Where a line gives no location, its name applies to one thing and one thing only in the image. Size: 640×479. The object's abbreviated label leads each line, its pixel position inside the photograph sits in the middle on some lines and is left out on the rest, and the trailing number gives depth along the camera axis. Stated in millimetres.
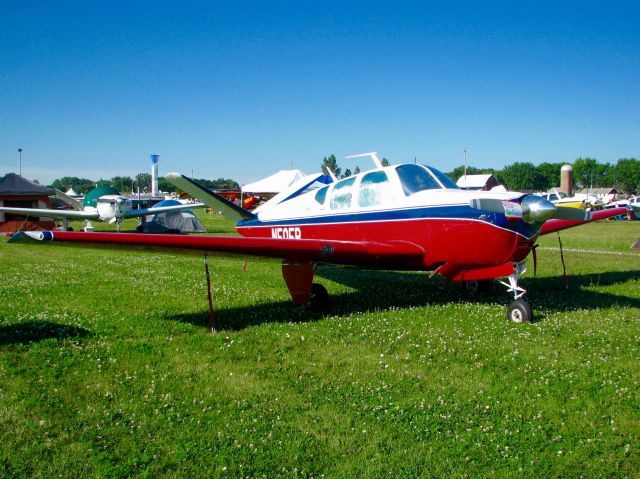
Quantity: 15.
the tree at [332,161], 119438
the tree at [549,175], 151700
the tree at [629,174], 138000
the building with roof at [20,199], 29173
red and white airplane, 6641
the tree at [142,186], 192738
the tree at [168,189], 193012
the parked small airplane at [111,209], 30092
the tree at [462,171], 155000
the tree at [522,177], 148625
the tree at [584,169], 161125
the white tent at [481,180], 69662
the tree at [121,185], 171875
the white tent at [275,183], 51562
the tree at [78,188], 187375
